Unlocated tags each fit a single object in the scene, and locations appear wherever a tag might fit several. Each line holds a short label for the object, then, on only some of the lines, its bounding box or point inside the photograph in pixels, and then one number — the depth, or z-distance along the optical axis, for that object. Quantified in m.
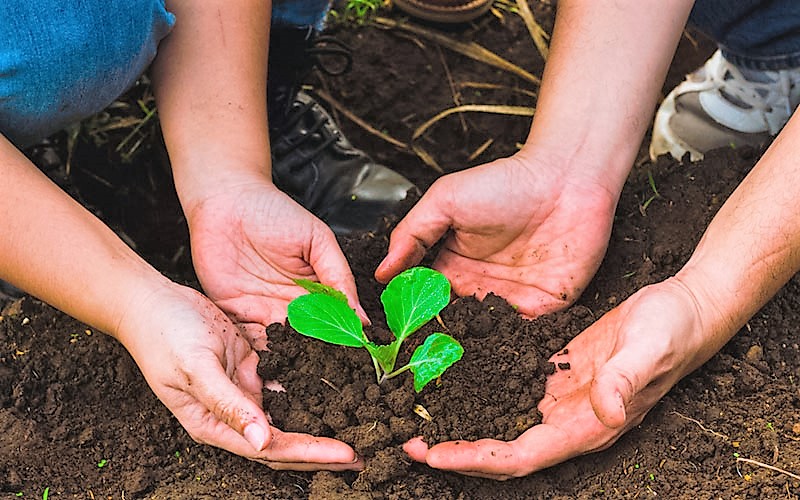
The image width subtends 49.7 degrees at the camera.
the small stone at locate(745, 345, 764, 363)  1.62
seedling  1.45
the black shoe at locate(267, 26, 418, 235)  2.24
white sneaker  2.18
